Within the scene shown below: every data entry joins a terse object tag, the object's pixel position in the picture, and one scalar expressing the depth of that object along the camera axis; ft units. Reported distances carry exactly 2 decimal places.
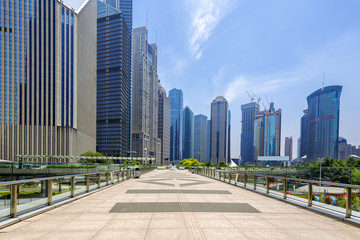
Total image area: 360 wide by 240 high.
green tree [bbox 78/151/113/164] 226.67
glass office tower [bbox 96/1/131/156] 370.73
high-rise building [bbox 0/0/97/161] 214.07
